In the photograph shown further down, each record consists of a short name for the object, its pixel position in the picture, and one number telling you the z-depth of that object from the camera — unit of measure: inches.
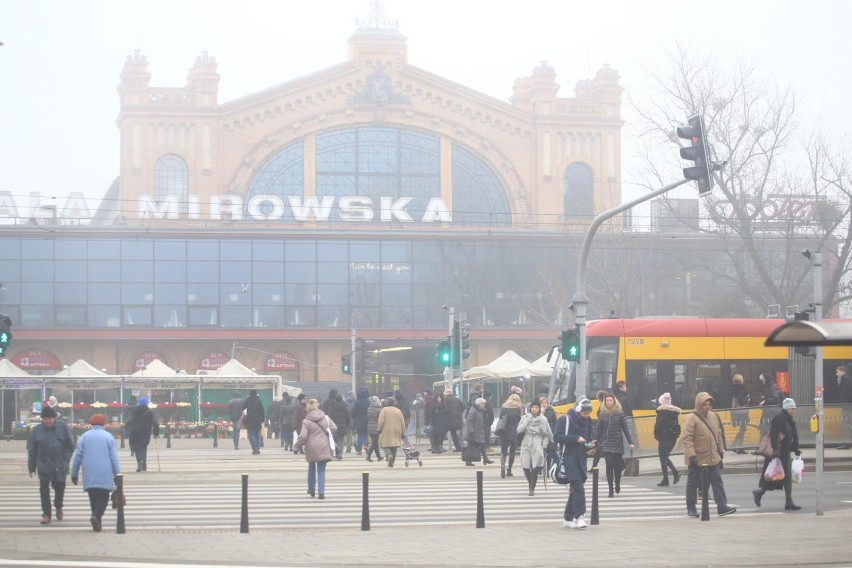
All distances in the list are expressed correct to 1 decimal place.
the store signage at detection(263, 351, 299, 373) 2637.8
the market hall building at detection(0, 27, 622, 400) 2571.4
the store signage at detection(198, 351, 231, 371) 2615.7
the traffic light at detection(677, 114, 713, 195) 827.4
